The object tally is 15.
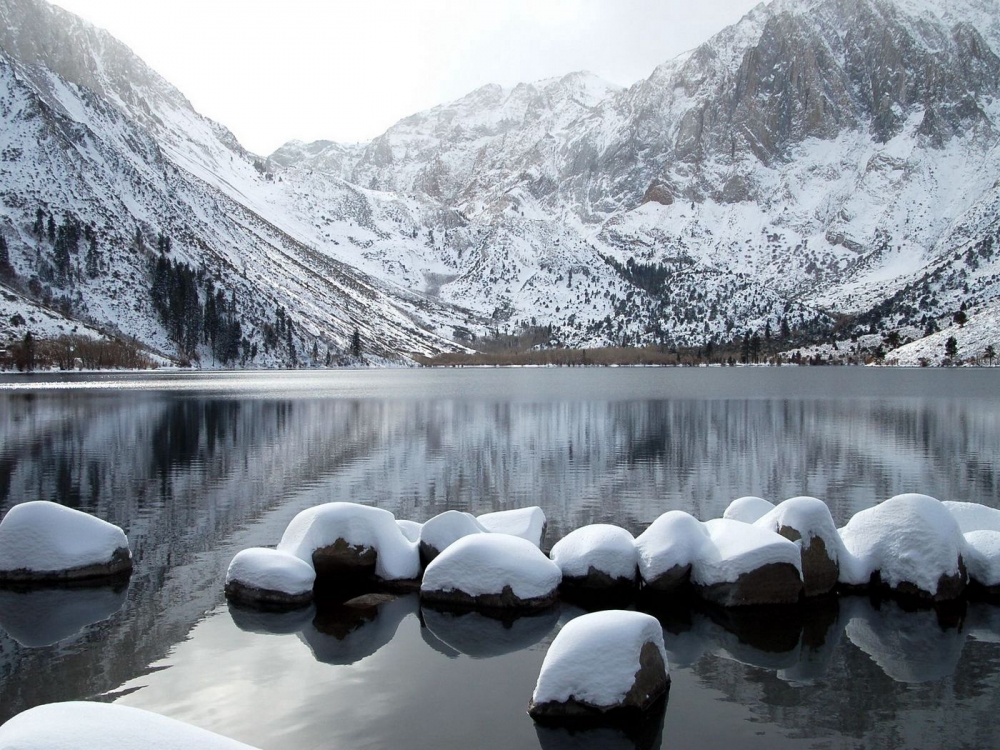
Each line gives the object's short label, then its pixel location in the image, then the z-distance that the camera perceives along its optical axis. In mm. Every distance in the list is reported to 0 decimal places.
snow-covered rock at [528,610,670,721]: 16891
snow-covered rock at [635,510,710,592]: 25969
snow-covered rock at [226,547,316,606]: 25000
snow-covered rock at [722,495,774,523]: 31277
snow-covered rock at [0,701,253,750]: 8656
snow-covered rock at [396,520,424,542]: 30422
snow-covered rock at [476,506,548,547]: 30047
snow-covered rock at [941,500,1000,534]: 30031
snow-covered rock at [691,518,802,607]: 24719
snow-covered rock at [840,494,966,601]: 25562
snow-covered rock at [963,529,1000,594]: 26109
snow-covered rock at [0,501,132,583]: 27359
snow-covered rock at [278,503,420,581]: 27359
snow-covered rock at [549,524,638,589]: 26266
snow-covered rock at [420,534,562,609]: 24453
